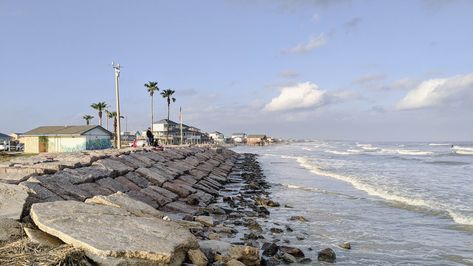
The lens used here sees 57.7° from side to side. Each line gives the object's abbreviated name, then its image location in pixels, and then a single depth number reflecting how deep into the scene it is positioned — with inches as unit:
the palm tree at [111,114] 3052.7
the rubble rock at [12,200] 229.1
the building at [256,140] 5492.1
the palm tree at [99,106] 2669.8
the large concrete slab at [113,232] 193.5
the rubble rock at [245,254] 260.6
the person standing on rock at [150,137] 1184.7
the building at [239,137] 5872.5
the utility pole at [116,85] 1036.5
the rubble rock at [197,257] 227.5
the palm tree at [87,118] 3073.3
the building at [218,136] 5390.8
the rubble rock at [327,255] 307.7
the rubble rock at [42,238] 197.8
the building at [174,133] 3465.6
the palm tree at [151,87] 2702.5
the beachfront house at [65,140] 1512.1
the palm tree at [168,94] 3046.3
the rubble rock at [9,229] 205.3
